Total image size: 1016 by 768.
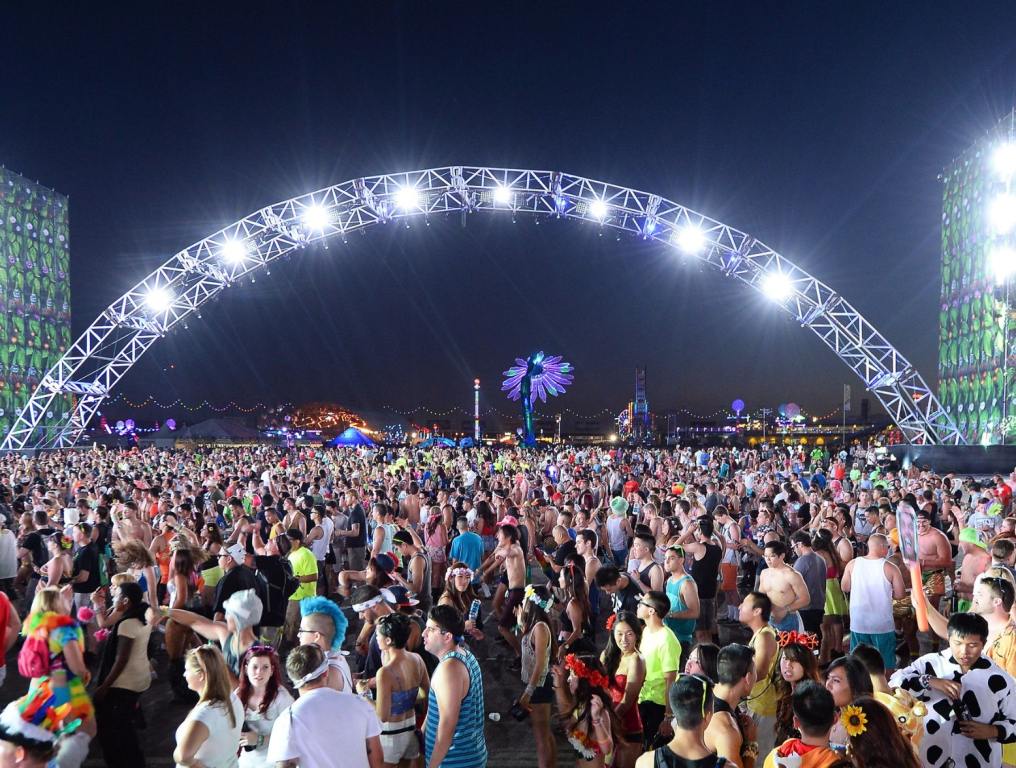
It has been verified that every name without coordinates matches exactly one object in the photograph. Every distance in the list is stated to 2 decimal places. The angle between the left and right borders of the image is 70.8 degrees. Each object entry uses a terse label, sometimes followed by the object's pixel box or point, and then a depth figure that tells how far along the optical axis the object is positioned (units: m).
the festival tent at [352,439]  52.89
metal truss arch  26.83
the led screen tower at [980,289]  41.38
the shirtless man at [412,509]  12.96
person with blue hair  4.26
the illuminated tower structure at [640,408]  110.06
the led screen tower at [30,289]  47.75
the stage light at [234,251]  27.41
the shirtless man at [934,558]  7.89
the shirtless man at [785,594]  6.32
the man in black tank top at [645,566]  6.92
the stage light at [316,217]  27.02
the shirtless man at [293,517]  10.78
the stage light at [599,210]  26.73
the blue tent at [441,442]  45.30
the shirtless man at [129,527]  9.37
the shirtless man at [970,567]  7.00
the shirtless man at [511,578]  7.92
